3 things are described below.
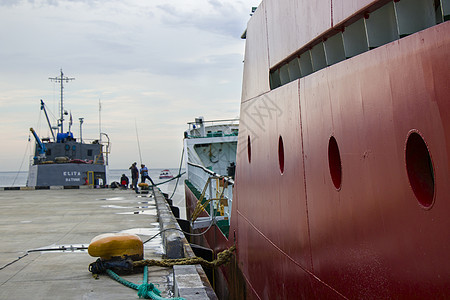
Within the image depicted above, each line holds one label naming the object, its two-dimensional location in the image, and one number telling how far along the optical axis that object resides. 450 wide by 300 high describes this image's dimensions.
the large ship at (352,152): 2.55
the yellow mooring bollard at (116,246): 6.00
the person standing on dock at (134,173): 24.52
